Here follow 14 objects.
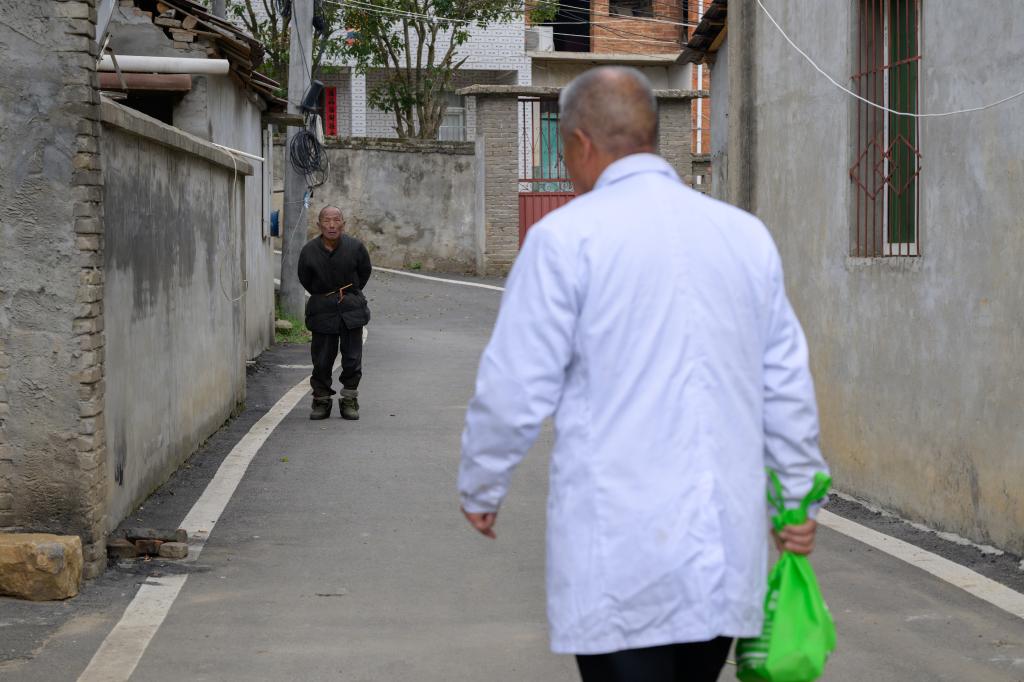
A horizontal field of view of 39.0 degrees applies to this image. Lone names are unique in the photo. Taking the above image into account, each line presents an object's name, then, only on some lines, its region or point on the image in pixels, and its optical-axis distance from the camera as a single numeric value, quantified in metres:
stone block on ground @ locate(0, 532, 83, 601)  6.31
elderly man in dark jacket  12.84
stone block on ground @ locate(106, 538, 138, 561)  7.16
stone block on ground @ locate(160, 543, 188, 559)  7.28
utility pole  21.28
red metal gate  29.70
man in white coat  3.00
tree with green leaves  32.69
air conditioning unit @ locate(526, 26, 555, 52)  40.84
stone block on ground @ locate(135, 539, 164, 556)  7.23
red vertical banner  39.69
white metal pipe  10.08
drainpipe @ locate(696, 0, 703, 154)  41.31
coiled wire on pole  21.41
